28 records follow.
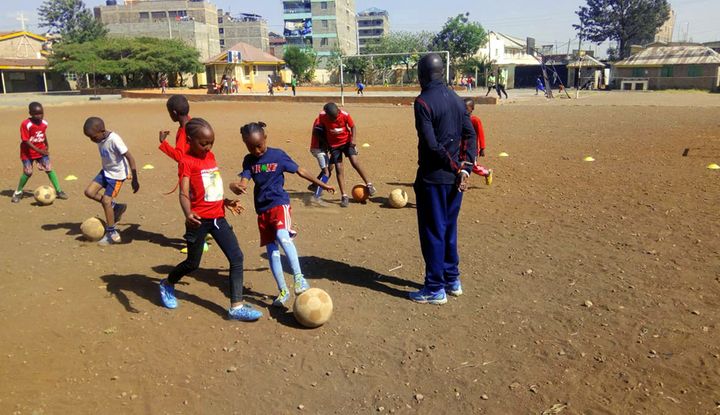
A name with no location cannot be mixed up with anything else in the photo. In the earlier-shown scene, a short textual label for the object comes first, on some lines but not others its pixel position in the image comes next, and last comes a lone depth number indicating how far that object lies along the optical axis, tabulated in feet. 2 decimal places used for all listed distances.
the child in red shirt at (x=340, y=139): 29.09
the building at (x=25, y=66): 209.46
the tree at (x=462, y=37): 245.04
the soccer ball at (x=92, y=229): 23.29
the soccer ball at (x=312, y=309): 15.11
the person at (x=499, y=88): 124.82
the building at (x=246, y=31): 378.32
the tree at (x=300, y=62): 236.02
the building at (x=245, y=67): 202.08
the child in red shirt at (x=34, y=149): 30.42
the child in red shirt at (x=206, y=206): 15.44
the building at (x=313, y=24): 353.92
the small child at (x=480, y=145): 27.86
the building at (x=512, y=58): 229.25
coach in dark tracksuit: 15.90
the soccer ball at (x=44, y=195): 29.81
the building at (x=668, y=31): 447.79
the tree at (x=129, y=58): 184.65
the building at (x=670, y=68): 175.94
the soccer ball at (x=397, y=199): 28.35
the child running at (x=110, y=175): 22.72
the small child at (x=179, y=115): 20.13
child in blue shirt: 16.34
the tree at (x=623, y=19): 271.08
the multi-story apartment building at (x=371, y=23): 504.84
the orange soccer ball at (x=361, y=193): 29.32
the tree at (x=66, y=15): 285.64
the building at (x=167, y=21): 300.40
